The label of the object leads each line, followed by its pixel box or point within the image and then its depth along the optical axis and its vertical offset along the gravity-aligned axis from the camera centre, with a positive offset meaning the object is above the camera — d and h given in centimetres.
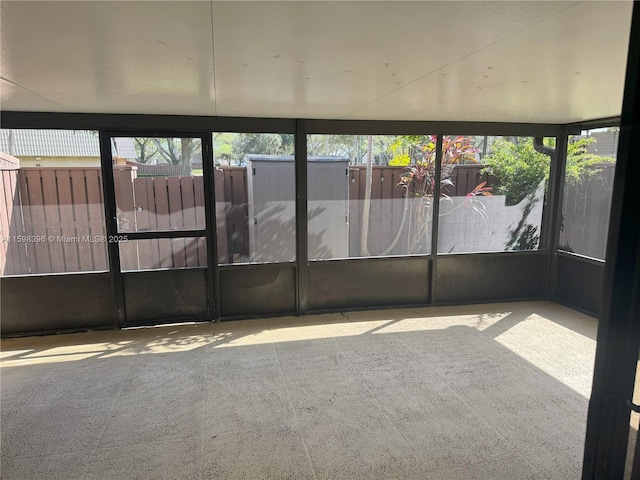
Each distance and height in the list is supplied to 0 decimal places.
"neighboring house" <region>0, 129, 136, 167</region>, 358 +32
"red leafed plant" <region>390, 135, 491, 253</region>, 450 +11
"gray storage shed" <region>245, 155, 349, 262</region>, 415 -27
